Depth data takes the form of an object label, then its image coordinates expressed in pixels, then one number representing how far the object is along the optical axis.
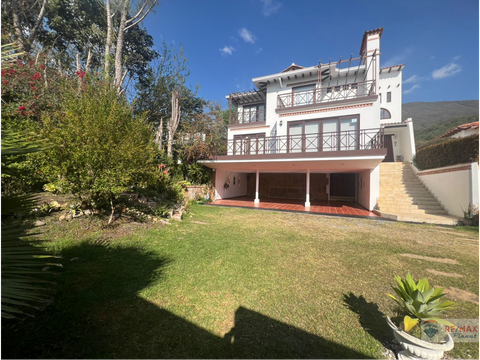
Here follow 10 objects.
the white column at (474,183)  6.48
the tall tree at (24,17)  9.16
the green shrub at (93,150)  4.05
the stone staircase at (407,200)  7.37
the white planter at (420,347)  1.57
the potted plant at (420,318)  1.58
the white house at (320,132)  9.30
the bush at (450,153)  7.10
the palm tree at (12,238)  0.86
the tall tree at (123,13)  10.14
